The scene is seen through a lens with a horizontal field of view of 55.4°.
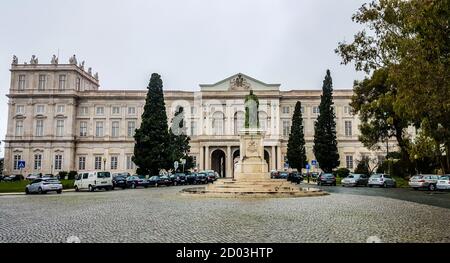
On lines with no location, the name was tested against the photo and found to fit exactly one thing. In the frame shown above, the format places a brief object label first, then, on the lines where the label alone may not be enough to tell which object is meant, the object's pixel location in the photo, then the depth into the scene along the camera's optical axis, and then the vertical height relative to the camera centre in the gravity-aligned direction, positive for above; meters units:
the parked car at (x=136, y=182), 43.69 -1.47
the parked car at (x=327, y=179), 46.31 -1.29
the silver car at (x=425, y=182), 35.72 -1.26
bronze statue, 31.91 +3.94
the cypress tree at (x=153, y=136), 53.59 +3.99
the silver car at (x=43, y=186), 33.56 -1.45
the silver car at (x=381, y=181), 41.19 -1.35
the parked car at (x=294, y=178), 52.00 -1.32
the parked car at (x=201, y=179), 52.41 -1.42
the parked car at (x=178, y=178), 49.50 -1.27
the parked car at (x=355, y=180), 45.00 -1.37
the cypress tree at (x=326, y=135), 63.19 +4.80
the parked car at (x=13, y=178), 68.19 -1.67
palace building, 86.12 +10.03
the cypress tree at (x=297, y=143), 73.12 +4.11
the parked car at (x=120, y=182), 42.62 -1.43
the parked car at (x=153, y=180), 46.31 -1.37
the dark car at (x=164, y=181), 47.33 -1.49
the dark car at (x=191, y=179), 51.91 -1.40
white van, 37.40 -1.17
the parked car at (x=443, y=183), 33.78 -1.28
